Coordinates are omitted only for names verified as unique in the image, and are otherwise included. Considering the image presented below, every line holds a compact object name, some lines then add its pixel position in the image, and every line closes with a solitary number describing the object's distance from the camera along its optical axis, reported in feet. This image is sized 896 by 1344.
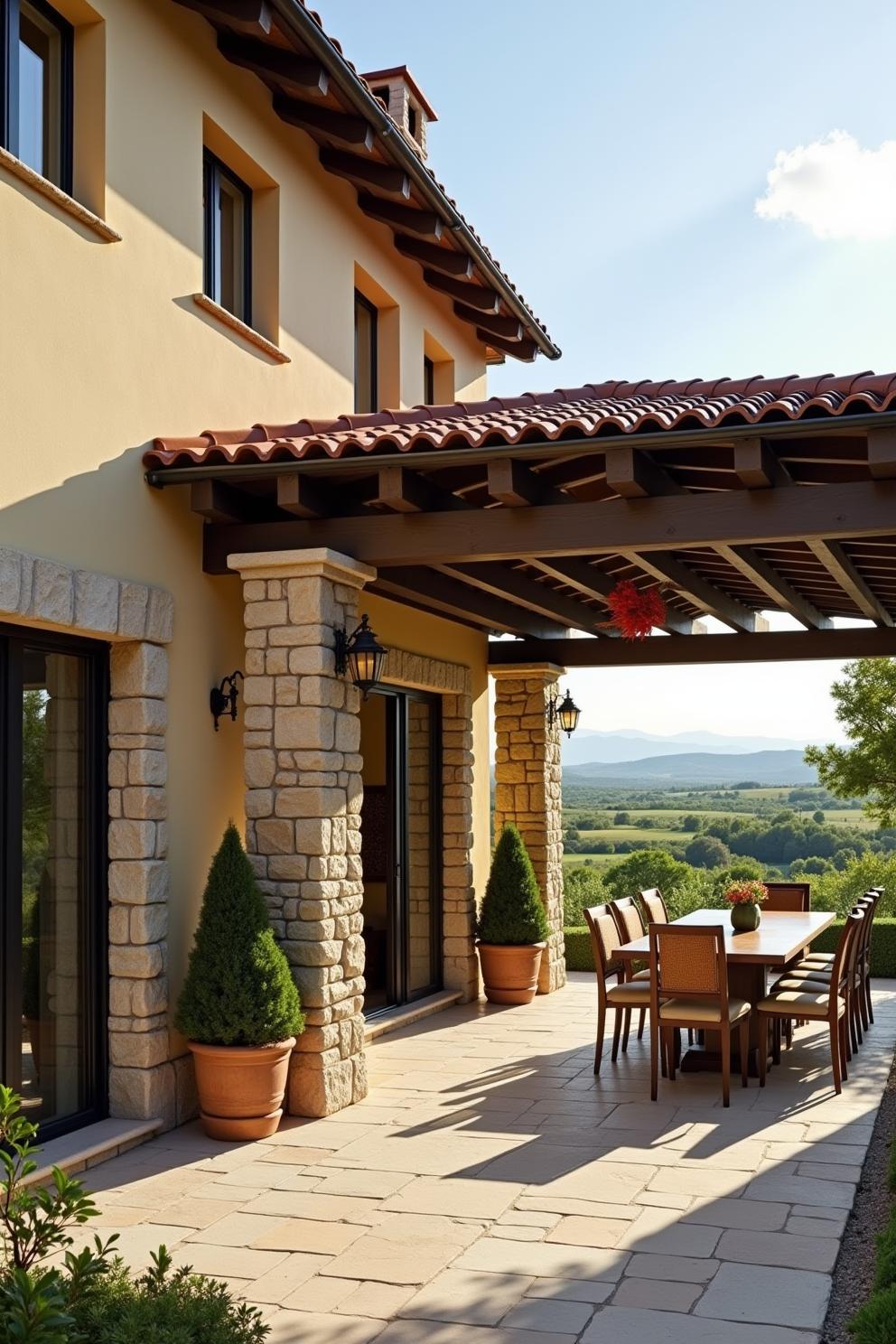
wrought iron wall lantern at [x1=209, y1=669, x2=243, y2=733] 23.65
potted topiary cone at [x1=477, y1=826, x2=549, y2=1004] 35.55
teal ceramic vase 28.76
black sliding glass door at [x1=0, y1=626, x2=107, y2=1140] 18.99
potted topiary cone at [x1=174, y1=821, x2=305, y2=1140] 20.59
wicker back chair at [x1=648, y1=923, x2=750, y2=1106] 23.82
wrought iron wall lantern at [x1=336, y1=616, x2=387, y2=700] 22.70
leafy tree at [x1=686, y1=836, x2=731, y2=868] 117.70
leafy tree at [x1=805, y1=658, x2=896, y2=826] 48.11
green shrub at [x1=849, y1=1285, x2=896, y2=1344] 11.10
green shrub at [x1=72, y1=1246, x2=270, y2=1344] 9.11
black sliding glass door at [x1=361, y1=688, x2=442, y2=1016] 33.27
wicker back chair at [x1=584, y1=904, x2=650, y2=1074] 26.11
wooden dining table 24.67
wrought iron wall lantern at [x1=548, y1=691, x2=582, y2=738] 38.91
